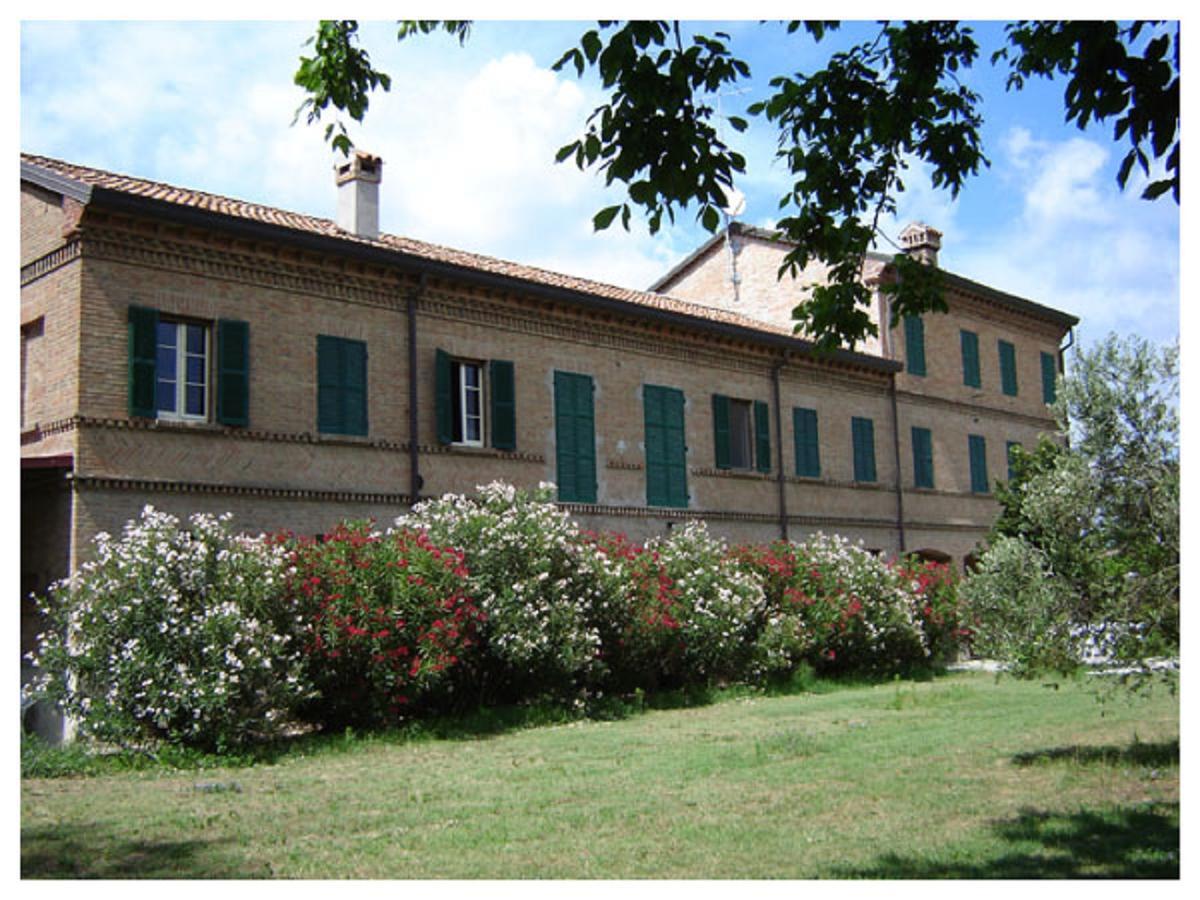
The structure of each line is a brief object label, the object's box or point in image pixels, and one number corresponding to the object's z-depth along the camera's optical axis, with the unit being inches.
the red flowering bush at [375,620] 472.4
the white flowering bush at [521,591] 526.6
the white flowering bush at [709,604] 618.8
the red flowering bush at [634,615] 582.9
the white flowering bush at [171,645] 424.8
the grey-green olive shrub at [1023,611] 375.2
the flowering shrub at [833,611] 680.4
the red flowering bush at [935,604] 792.9
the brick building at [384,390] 525.0
